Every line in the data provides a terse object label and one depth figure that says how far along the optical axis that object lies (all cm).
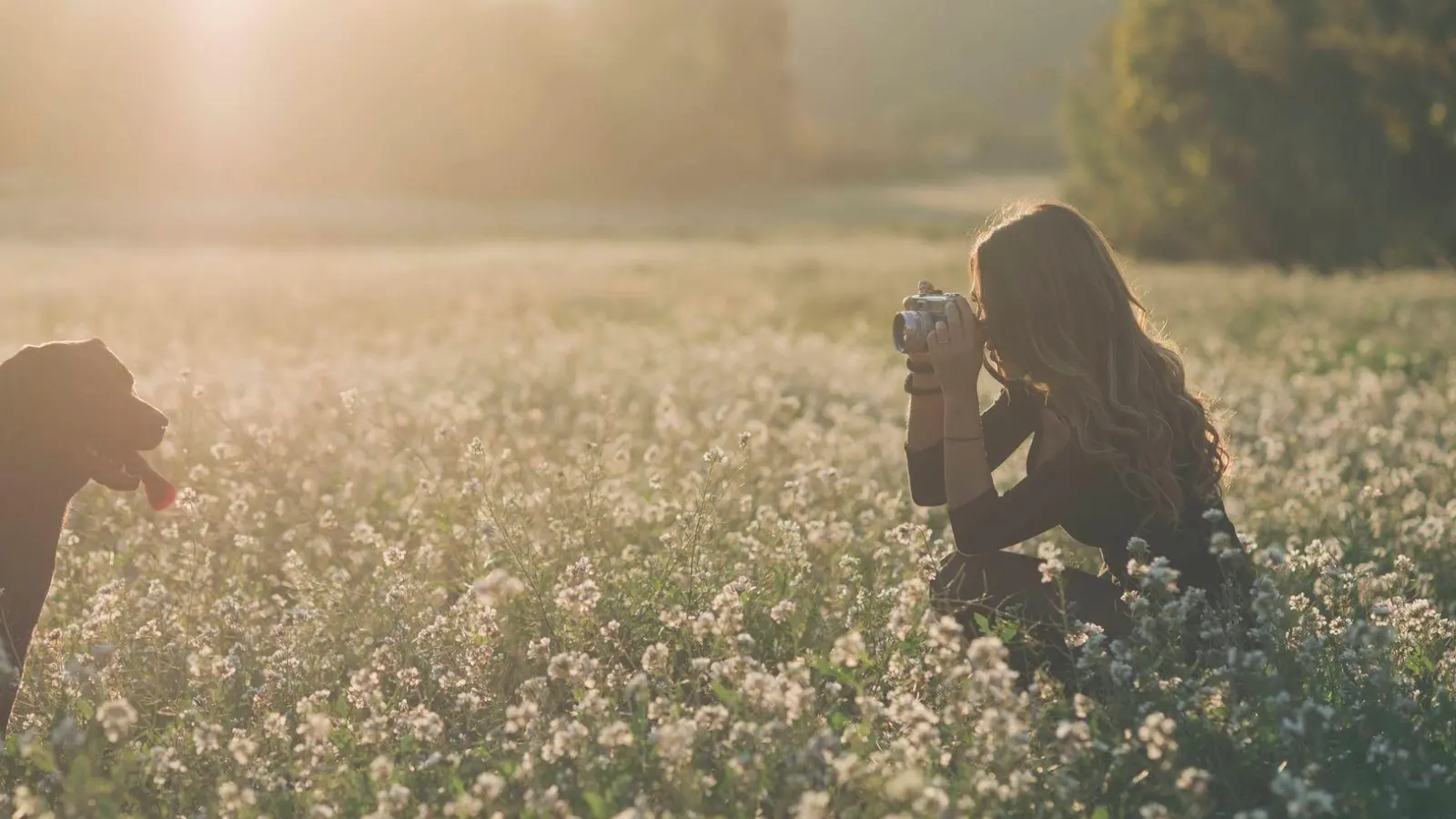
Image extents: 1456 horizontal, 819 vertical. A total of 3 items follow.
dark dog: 459
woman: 438
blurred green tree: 2534
